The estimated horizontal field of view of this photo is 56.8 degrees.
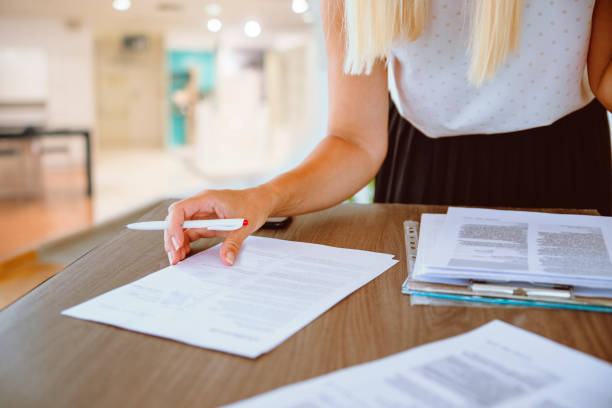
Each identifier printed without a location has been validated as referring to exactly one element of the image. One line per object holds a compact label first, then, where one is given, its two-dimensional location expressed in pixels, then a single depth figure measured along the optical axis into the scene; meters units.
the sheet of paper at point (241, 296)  0.45
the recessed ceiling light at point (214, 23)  9.91
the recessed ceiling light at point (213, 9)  8.52
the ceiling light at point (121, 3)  7.17
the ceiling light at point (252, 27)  7.18
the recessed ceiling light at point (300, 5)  6.06
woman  0.75
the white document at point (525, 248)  0.51
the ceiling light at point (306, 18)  8.29
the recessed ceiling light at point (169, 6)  8.56
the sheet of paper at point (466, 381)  0.35
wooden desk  0.37
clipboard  0.49
